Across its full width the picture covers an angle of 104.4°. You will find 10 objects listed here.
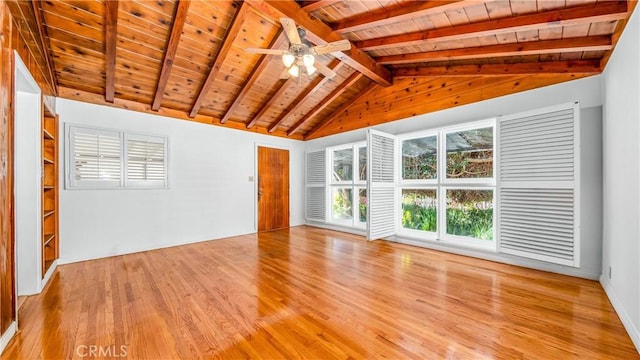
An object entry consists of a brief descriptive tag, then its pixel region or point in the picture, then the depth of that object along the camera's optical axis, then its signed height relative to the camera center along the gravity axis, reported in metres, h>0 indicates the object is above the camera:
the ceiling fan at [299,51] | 2.57 +1.39
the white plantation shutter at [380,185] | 4.34 -0.10
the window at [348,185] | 5.66 -0.14
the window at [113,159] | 3.77 +0.33
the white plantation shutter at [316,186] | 6.37 -0.19
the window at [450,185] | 3.76 -0.10
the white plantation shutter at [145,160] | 4.27 +0.33
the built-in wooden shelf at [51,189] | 3.37 -0.14
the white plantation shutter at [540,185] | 2.94 -0.07
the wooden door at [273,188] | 6.07 -0.24
